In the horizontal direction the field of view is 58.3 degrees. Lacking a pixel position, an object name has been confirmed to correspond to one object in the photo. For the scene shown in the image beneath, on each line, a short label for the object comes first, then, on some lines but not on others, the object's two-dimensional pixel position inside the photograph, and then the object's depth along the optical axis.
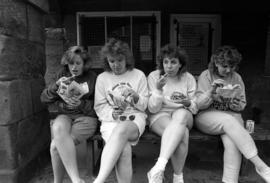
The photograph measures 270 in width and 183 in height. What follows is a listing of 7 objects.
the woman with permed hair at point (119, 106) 1.84
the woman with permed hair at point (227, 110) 1.91
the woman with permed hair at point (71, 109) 1.96
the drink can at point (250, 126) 2.29
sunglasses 2.10
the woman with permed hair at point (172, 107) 1.89
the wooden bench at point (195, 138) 2.16
